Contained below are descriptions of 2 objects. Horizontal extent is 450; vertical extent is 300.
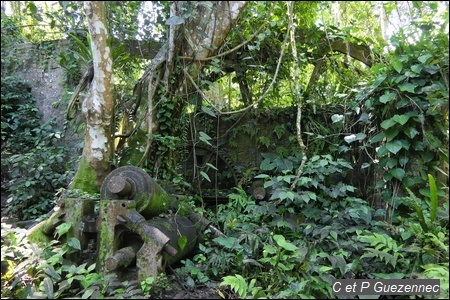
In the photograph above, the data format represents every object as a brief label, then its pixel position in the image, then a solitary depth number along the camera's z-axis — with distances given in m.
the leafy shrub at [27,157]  4.91
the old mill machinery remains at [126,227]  2.84
